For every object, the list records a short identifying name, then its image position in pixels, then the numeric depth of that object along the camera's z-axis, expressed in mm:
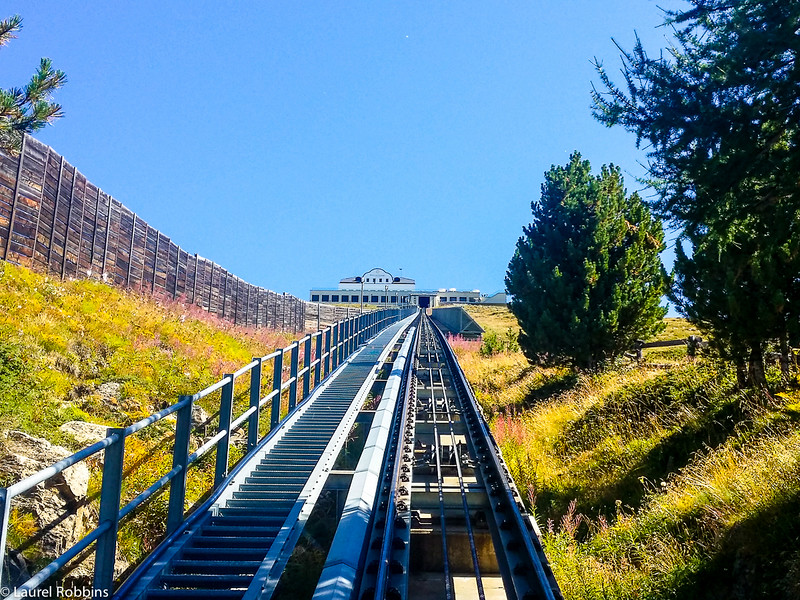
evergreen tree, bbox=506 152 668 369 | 13219
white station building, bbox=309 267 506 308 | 106812
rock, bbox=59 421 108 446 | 5984
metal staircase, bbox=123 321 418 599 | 3771
